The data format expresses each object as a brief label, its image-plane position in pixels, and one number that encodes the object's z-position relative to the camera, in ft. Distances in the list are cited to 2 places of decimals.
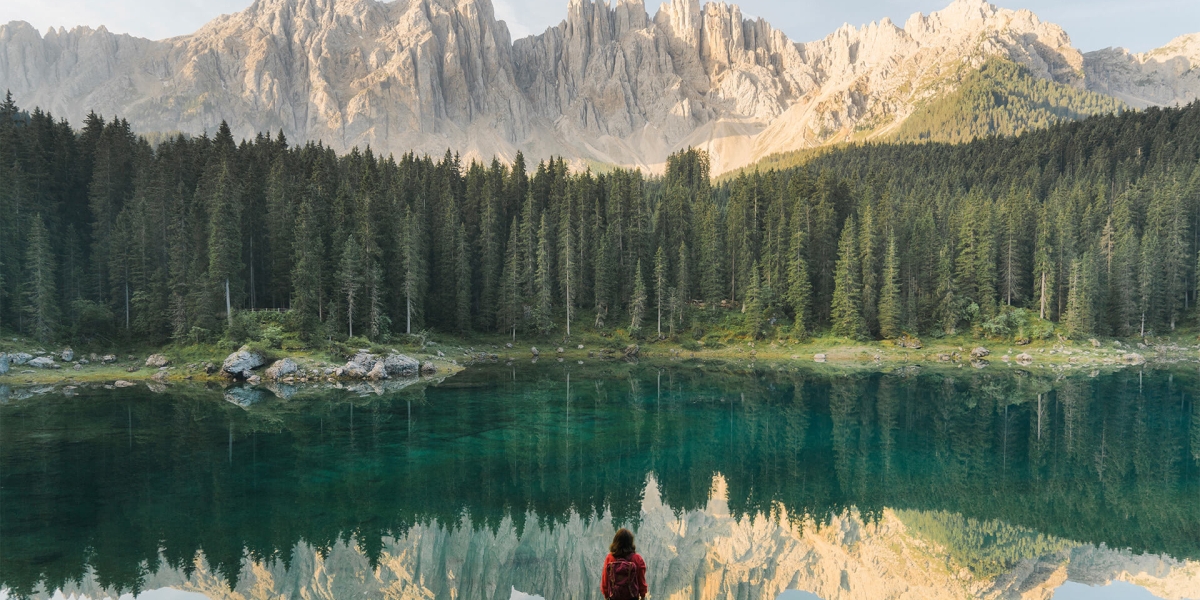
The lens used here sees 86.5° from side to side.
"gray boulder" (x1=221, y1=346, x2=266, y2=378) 182.39
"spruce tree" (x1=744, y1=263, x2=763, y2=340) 280.68
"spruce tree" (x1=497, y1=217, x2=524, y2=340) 279.28
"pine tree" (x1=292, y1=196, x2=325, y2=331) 212.64
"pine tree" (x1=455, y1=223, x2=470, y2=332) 271.49
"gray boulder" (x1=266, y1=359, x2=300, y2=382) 184.96
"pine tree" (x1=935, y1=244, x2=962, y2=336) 276.21
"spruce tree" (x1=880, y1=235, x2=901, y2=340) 271.90
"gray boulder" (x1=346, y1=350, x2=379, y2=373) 195.93
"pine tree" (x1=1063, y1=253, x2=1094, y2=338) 264.72
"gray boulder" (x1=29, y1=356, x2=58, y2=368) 181.47
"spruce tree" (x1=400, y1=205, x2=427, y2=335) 244.63
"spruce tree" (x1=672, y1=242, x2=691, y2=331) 291.99
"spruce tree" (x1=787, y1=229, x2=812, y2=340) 281.33
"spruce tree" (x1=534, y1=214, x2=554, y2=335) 281.33
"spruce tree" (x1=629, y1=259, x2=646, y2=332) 287.28
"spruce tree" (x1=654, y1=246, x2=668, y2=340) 291.79
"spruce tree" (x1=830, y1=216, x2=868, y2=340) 272.51
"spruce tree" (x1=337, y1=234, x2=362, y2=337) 221.46
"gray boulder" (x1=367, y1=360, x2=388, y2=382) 194.08
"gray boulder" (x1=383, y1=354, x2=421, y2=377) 202.28
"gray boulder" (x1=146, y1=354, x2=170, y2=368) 191.01
